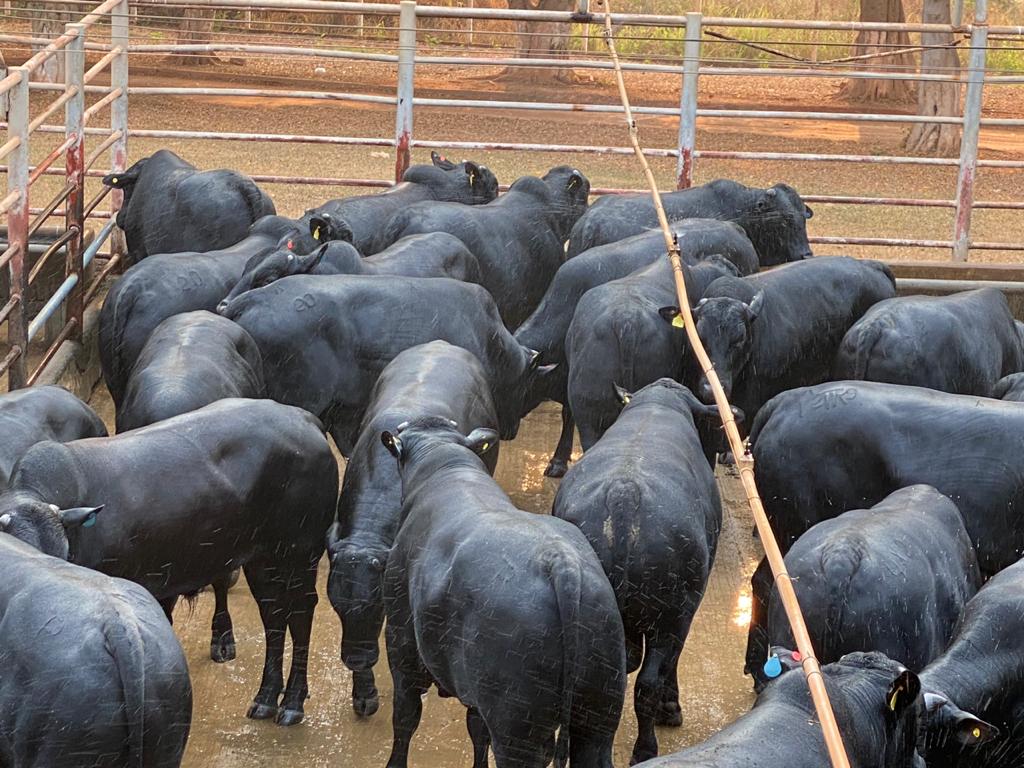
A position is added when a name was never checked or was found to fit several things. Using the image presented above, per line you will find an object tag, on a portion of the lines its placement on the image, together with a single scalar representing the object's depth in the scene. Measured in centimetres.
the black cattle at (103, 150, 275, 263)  1764
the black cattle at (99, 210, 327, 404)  1433
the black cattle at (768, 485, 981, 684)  943
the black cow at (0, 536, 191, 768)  767
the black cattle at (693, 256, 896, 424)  1493
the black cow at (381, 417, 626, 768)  858
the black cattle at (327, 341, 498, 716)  1045
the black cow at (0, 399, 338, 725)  970
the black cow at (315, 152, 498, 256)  1753
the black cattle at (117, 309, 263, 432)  1166
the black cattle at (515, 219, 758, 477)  1578
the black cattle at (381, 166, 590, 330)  1740
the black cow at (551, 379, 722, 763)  995
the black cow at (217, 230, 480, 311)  1479
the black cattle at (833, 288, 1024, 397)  1408
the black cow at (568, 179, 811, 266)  1807
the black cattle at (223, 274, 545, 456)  1418
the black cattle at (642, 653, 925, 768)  728
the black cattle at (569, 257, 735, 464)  1402
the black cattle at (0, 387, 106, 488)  1073
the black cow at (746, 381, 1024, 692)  1165
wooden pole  606
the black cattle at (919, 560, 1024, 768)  890
